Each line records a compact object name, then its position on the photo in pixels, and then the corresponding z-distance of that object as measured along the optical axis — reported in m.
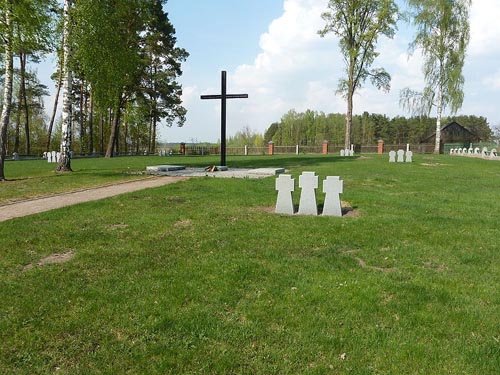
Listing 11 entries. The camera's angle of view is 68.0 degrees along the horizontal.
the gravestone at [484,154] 29.69
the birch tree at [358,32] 31.08
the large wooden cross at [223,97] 14.68
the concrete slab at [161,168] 15.10
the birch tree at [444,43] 34.31
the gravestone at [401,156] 22.46
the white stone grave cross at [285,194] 7.22
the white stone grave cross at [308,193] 7.14
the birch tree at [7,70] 11.19
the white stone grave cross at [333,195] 7.04
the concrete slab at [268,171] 13.69
